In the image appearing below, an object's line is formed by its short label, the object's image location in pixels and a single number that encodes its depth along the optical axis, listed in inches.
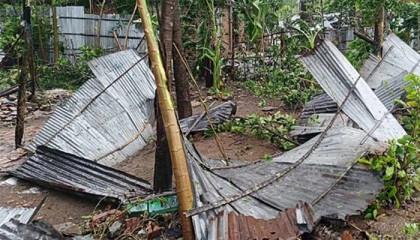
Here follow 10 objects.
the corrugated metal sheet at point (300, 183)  123.1
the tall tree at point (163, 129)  153.3
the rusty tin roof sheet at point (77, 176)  161.3
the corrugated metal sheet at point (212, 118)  229.8
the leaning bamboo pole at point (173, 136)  116.9
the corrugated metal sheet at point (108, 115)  205.4
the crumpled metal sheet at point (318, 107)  237.3
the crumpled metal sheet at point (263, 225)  109.3
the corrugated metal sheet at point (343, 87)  168.3
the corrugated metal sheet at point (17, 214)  136.8
